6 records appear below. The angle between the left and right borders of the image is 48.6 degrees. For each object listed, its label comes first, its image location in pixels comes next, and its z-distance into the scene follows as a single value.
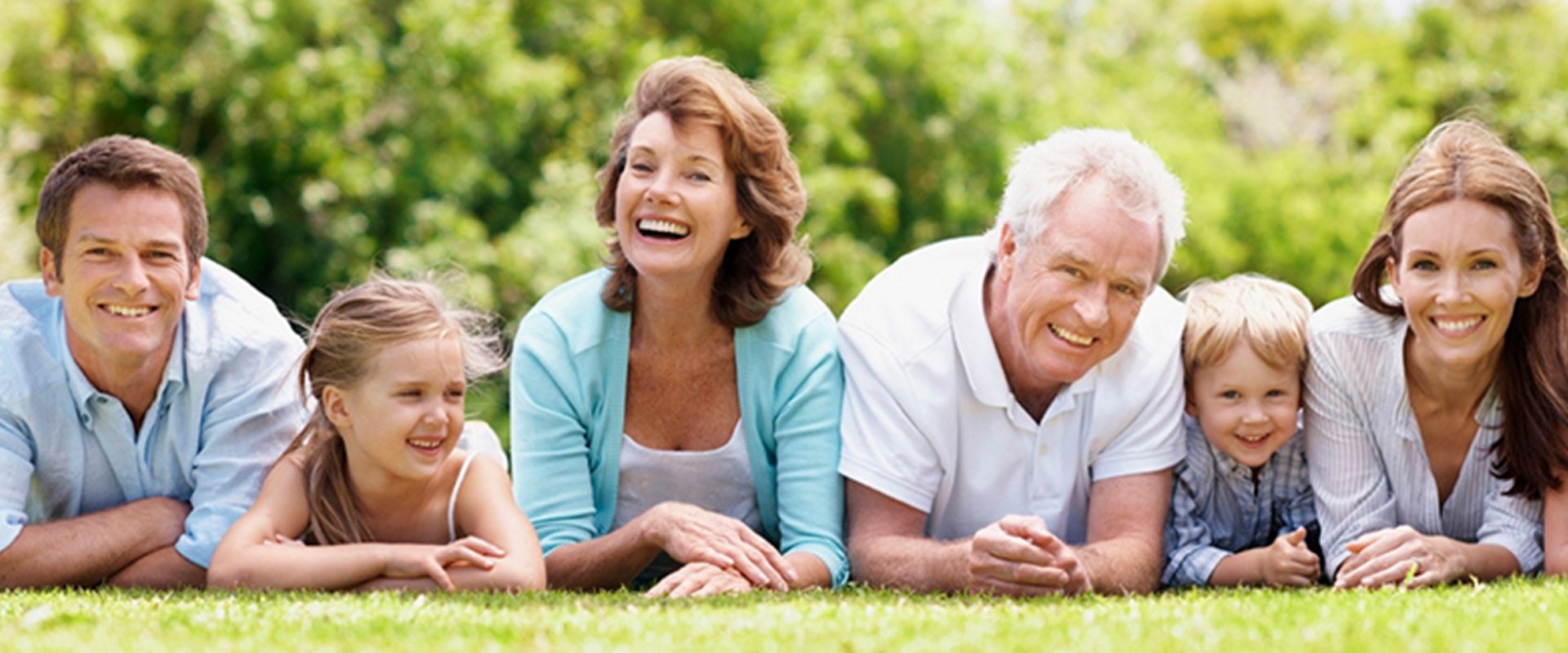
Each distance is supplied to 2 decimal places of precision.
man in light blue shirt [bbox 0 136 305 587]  5.90
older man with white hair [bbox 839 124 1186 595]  5.58
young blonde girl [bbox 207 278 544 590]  5.87
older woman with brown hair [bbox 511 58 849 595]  5.94
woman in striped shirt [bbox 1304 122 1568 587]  5.66
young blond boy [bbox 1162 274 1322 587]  6.01
